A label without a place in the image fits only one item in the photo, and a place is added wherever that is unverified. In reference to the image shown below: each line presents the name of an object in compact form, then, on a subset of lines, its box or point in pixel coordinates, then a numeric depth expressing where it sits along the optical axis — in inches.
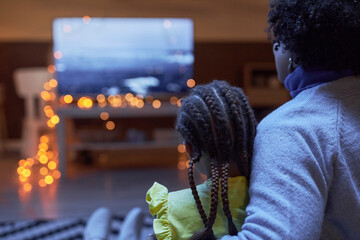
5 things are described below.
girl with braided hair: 21.5
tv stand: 120.6
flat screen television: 151.9
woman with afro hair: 18.5
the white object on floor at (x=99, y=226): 44.3
